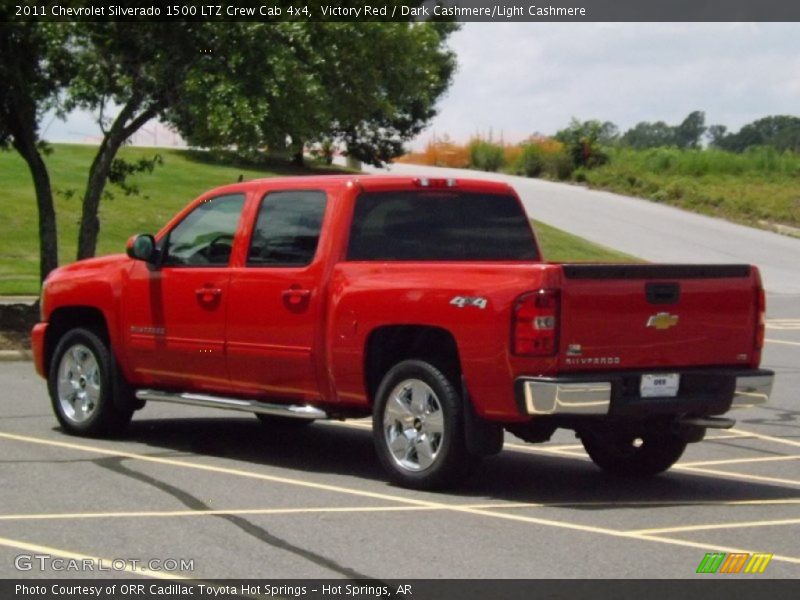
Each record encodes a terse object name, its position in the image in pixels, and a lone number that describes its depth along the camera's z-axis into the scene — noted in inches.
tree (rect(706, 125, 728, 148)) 5145.2
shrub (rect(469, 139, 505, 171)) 2284.7
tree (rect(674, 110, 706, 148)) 5088.6
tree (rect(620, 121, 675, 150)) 5098.4
